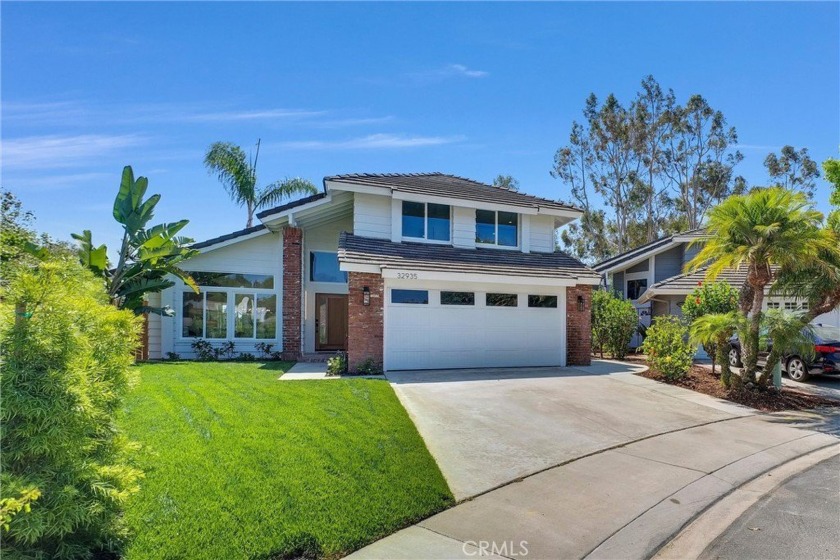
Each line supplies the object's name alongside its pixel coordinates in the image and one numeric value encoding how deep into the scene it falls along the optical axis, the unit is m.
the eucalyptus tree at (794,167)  35.28
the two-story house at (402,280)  12.80
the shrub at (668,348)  12.23
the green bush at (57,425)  2.75
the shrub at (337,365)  11.89
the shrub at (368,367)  12.09
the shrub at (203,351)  14.80
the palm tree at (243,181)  21.00
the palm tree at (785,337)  10.11
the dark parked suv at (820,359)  12.93
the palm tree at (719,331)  10.56
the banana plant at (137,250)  12.59
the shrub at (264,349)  15.42
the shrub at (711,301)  14.12
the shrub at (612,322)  16.94
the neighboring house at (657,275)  18.62
